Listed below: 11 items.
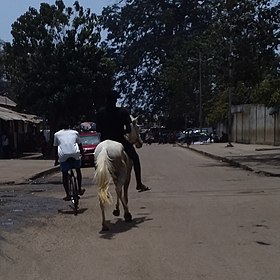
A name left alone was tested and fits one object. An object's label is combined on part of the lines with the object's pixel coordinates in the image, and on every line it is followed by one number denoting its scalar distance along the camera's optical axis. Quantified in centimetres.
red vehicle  3231
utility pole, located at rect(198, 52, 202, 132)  7494
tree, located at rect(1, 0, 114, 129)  4144
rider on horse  1154
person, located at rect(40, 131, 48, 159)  4188
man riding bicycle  1345
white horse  1053
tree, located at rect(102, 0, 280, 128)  8031
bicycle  1303
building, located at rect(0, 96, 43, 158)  4052
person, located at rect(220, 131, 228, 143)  7025
